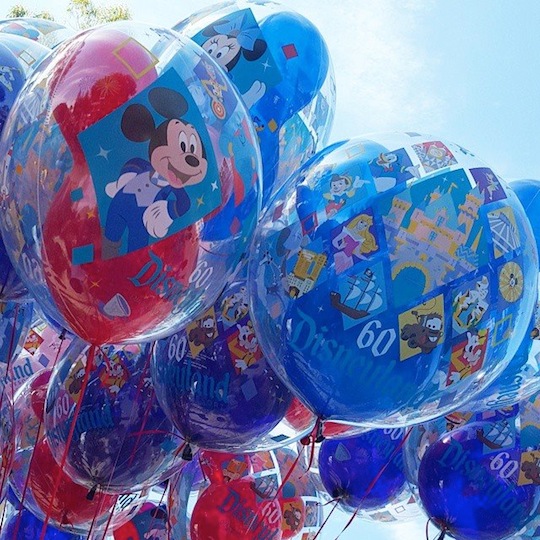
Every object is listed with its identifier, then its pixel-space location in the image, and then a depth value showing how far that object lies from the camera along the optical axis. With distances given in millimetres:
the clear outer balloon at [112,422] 3076
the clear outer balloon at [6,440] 3244
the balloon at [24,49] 2969
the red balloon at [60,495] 3391
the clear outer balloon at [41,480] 3412
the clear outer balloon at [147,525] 4020
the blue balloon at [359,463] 3707
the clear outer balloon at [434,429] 3404
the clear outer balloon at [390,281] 2334
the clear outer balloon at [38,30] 3443
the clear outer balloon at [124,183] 2145
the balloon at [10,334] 3303
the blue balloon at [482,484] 3275
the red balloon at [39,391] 3600
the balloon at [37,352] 3859
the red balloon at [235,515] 3377
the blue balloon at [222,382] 2867
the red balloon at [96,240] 2145
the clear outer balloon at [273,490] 3566
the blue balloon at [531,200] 3369
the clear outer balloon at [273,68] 2984
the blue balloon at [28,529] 3822
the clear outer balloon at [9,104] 2787
